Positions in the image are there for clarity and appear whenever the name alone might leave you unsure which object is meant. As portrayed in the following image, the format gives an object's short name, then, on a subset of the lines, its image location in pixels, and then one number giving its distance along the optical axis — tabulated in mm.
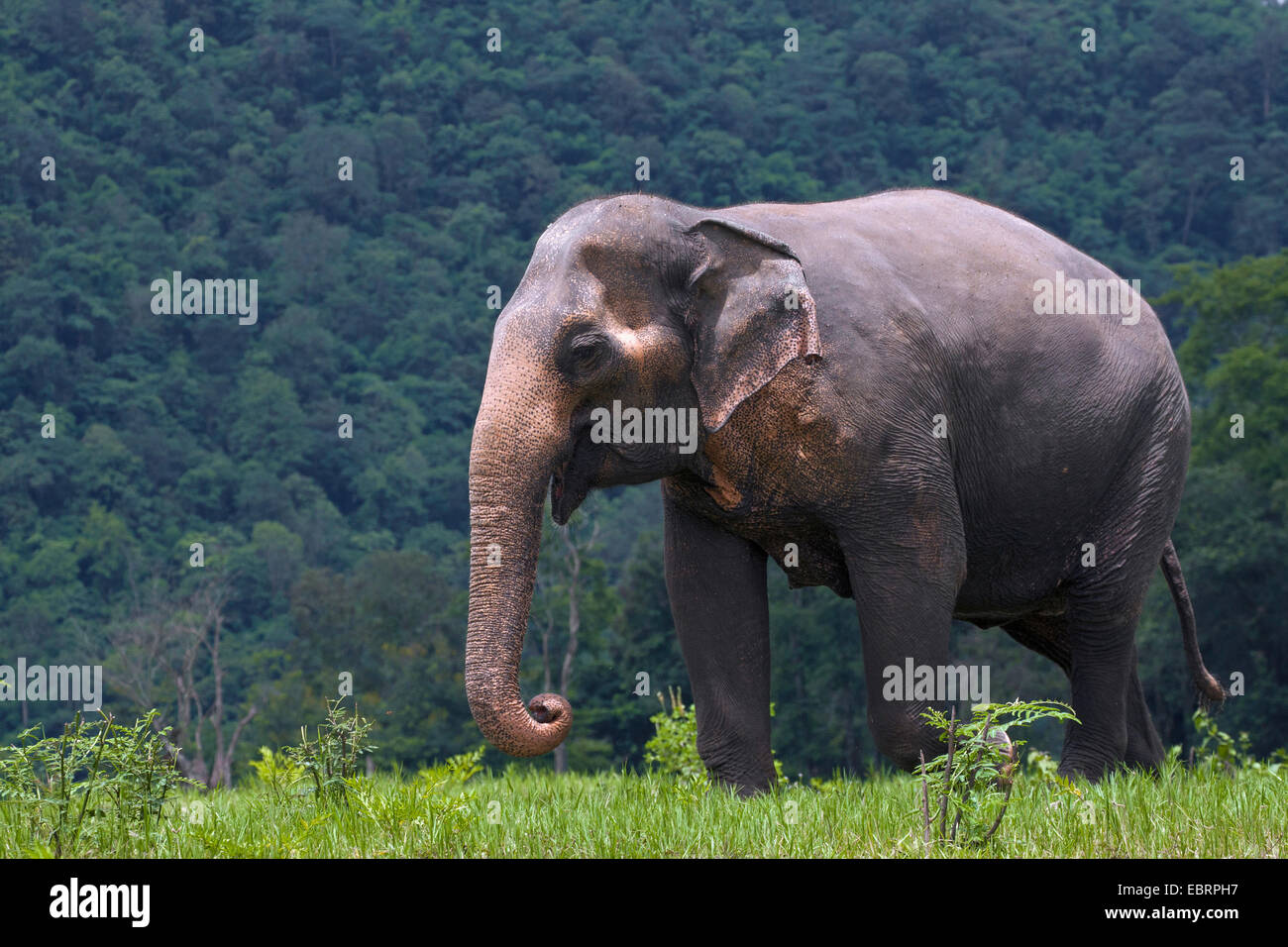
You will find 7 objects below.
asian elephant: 13445
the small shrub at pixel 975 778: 10016
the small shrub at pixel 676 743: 19391
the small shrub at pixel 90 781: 10773
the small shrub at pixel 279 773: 13711
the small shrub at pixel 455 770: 13027
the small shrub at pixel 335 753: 13039
